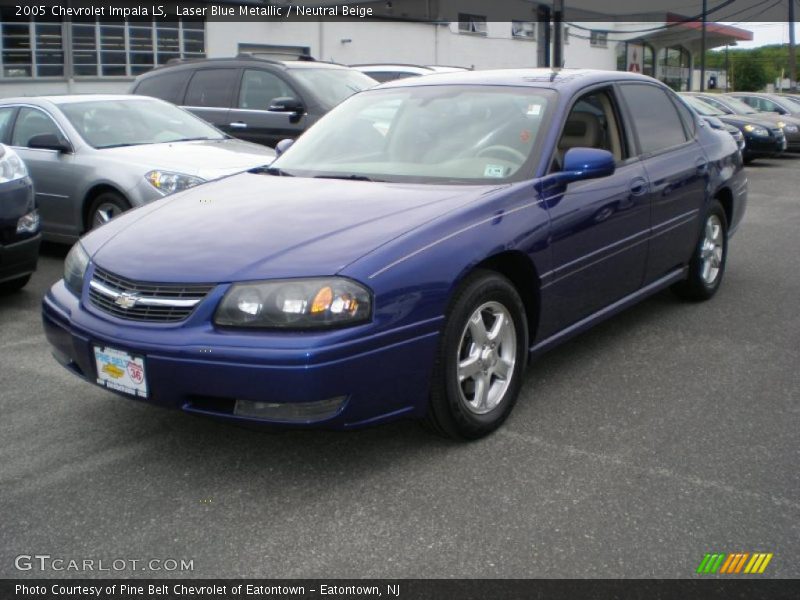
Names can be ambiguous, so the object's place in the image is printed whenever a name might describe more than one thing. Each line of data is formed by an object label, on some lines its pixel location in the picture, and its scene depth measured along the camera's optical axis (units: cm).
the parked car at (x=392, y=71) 1371
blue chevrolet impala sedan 332
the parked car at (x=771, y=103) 2243
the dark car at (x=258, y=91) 1030
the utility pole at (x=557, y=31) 2734
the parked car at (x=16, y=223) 614
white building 2412
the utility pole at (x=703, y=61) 3745
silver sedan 748
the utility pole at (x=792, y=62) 4038
